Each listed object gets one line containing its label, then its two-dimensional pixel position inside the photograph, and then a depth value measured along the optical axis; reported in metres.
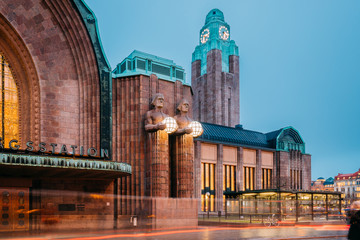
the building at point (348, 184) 183.38
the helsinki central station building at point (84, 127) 26.95
